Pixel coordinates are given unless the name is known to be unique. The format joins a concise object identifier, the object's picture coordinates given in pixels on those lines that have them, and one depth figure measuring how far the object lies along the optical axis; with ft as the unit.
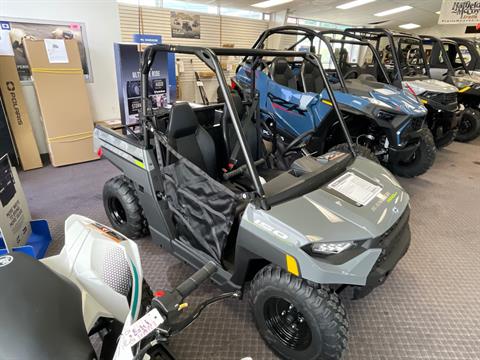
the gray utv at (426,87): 14.17
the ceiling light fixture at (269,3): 24.49
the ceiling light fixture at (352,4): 28.94
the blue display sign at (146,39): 15.56
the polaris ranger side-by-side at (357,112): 11.00
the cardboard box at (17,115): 12.19
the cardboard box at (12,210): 7.06
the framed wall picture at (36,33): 12.91
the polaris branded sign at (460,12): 22.36
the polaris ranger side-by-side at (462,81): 17.90
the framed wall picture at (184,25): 21.27
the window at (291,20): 30.03
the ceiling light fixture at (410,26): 44.98
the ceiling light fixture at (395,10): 33.62
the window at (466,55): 22.43
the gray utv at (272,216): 4.50
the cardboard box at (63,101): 12.51
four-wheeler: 2.85
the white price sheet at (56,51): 12.50
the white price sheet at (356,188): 5.24
